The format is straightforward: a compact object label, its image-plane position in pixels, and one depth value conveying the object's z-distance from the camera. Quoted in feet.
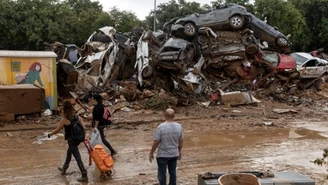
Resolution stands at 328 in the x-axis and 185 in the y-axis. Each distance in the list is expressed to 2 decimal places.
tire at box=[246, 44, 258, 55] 56.17
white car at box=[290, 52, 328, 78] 62.28
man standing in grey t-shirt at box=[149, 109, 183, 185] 18.74
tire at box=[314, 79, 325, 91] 63.10
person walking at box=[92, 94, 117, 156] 25.22
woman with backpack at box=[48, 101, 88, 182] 21.40
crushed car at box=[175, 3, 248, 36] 56.18
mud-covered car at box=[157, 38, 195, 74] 47.96
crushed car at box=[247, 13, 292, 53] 59.72
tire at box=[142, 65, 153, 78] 50.13
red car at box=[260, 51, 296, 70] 59.00
